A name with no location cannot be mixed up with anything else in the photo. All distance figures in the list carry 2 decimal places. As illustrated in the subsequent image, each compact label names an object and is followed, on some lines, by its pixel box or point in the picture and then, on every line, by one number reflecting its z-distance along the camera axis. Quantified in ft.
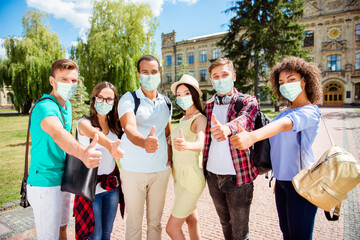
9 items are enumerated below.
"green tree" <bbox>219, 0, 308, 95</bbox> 56.90
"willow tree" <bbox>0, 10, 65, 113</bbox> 73.46
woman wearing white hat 7.92
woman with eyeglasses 8.23
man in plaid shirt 7.55
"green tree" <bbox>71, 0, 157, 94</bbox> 56.03
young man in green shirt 6.84
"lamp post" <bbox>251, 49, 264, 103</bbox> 58.23
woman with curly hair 6.28
